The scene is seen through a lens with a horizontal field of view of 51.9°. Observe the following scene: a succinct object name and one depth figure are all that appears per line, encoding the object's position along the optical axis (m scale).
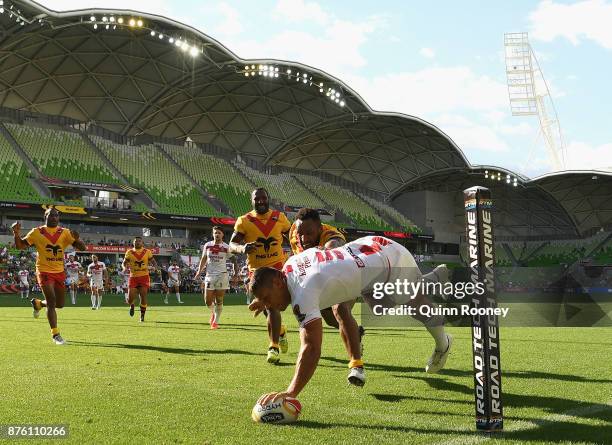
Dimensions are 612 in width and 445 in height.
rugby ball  4.60
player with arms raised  10.99
